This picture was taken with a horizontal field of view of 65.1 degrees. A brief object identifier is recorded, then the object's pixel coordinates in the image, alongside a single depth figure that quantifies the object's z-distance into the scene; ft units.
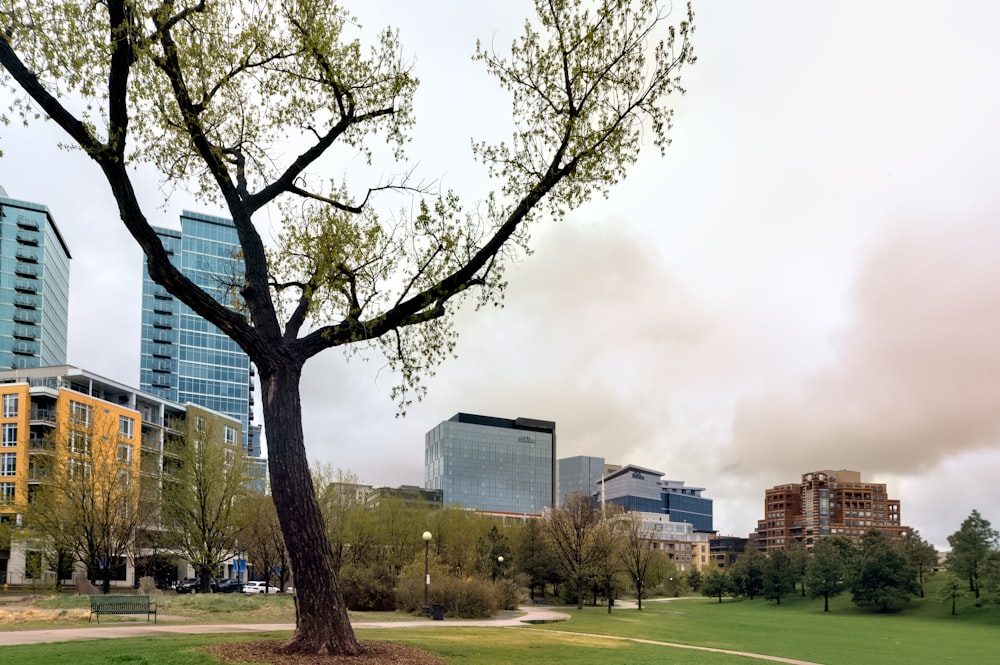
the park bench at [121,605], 84.74
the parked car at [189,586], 203.10
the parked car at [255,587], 214.07
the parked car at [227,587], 203.39
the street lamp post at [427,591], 118.79
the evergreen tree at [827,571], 253.03
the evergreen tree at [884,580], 224.94
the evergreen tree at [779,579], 289.74
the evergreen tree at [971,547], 208.85
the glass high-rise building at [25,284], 380.58
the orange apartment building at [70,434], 164.45
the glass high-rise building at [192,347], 489.67
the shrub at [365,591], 135.85
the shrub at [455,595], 129.08
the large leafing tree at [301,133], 46.83
